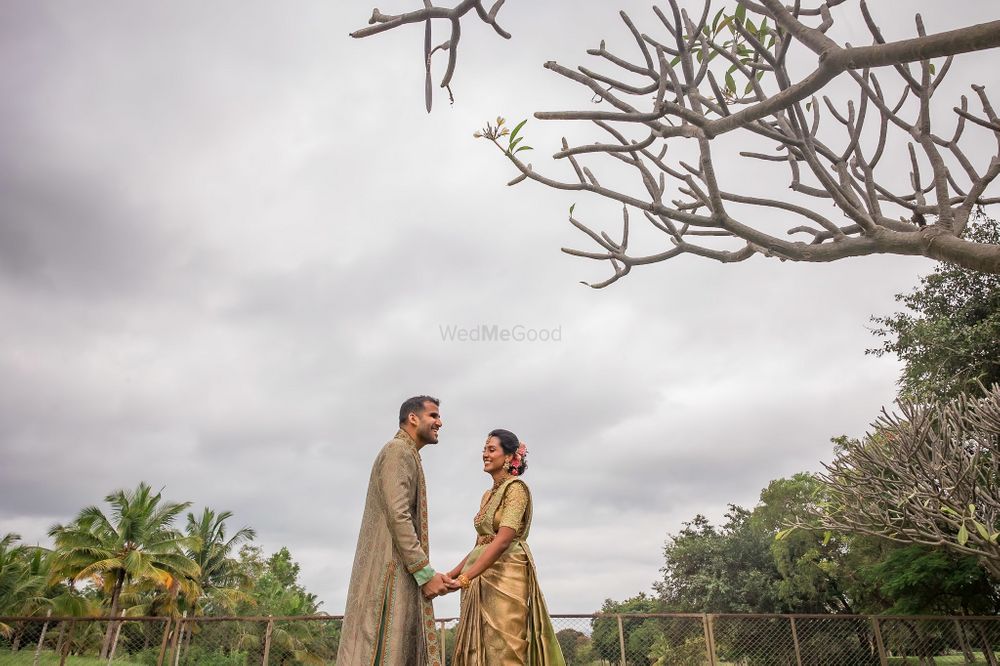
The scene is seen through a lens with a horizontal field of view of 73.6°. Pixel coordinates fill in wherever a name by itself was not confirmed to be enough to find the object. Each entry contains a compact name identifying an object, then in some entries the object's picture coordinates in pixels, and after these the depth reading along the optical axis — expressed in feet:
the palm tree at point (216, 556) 105.19
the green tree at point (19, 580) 83.56
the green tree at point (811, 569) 68.02
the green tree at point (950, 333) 44.21
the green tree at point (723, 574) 73.46
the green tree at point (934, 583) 41.63
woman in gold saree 12.10
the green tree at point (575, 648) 29.17
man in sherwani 10.41
